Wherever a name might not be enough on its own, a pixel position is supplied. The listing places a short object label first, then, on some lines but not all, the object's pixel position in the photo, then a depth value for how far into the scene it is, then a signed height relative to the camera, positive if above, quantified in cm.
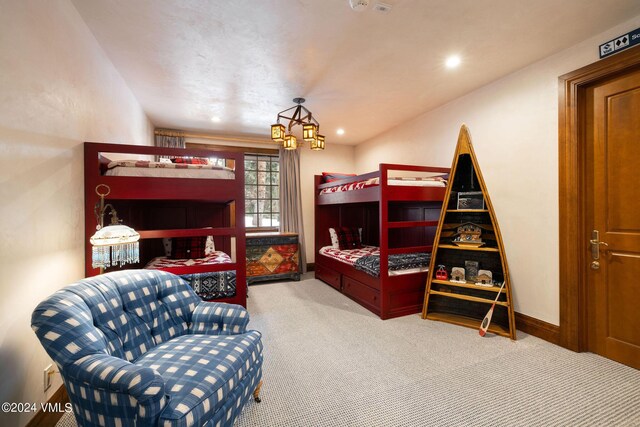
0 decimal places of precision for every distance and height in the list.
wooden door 196 -6
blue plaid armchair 99 -65
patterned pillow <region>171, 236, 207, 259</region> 322 -39
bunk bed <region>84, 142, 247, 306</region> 197 +20
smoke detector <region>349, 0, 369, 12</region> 166 +129
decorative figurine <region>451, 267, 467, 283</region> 276 -65
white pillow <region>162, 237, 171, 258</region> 340 -39
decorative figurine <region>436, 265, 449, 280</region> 283 -65
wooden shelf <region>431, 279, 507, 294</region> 251 -72
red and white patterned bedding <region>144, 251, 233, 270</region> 281 -51
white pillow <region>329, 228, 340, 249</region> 431 -41
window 498 +43
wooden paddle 242 -100
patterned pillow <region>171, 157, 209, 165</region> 233 +48
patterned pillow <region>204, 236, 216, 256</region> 338 -41
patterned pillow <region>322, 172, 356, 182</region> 435 +60
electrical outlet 148 -87
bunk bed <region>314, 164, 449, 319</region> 289 -41
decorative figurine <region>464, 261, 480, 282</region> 272 -59
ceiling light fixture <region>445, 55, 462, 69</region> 236 +135
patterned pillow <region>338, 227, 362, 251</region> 429 -41
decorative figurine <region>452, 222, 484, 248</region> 271 -24
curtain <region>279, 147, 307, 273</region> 481 +33
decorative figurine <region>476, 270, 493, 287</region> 261 -65
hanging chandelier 285 +85
